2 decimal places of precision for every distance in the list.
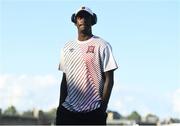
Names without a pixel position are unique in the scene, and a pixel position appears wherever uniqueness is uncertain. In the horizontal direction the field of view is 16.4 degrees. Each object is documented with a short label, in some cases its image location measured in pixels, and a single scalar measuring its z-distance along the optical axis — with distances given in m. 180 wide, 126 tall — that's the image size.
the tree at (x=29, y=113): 98.12
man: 5.82
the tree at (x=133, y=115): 150.88
